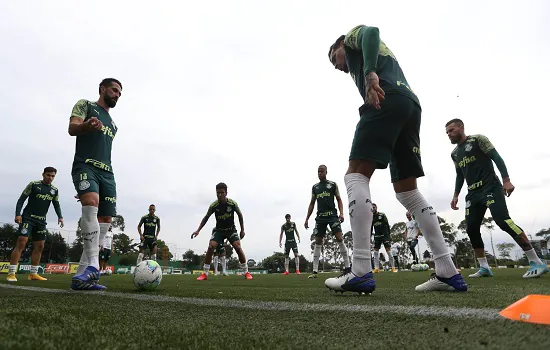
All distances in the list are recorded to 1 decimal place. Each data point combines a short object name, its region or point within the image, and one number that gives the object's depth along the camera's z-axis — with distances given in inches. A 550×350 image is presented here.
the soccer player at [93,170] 149.3
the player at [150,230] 604.7
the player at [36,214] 325.4
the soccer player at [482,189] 218.8
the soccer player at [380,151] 110.0
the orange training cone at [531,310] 50.4
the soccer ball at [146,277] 159.5
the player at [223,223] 382.3
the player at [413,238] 609.6
